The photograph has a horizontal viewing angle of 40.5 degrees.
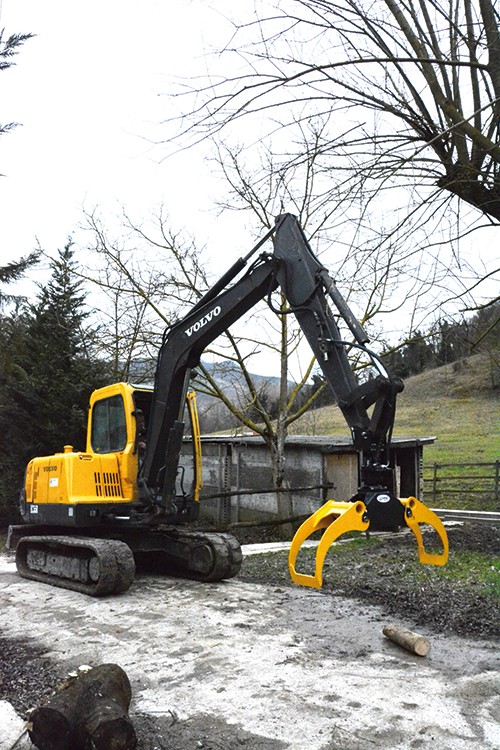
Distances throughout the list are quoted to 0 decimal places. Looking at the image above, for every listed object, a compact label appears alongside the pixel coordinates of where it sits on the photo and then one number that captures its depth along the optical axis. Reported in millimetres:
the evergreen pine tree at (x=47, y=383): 17750
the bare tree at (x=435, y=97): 4867
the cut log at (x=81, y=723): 3961
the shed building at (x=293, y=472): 16469
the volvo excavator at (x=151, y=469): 7406
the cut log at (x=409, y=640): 5656
